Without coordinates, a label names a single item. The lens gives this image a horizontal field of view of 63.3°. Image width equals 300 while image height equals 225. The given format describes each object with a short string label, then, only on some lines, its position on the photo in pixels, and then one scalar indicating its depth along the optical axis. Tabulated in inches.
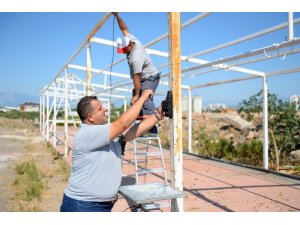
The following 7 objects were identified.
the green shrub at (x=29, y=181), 163.5
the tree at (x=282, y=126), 239.9
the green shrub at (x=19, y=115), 1328.9
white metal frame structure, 116.5
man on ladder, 96.2
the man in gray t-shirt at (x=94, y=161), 68.6
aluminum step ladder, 79.3
